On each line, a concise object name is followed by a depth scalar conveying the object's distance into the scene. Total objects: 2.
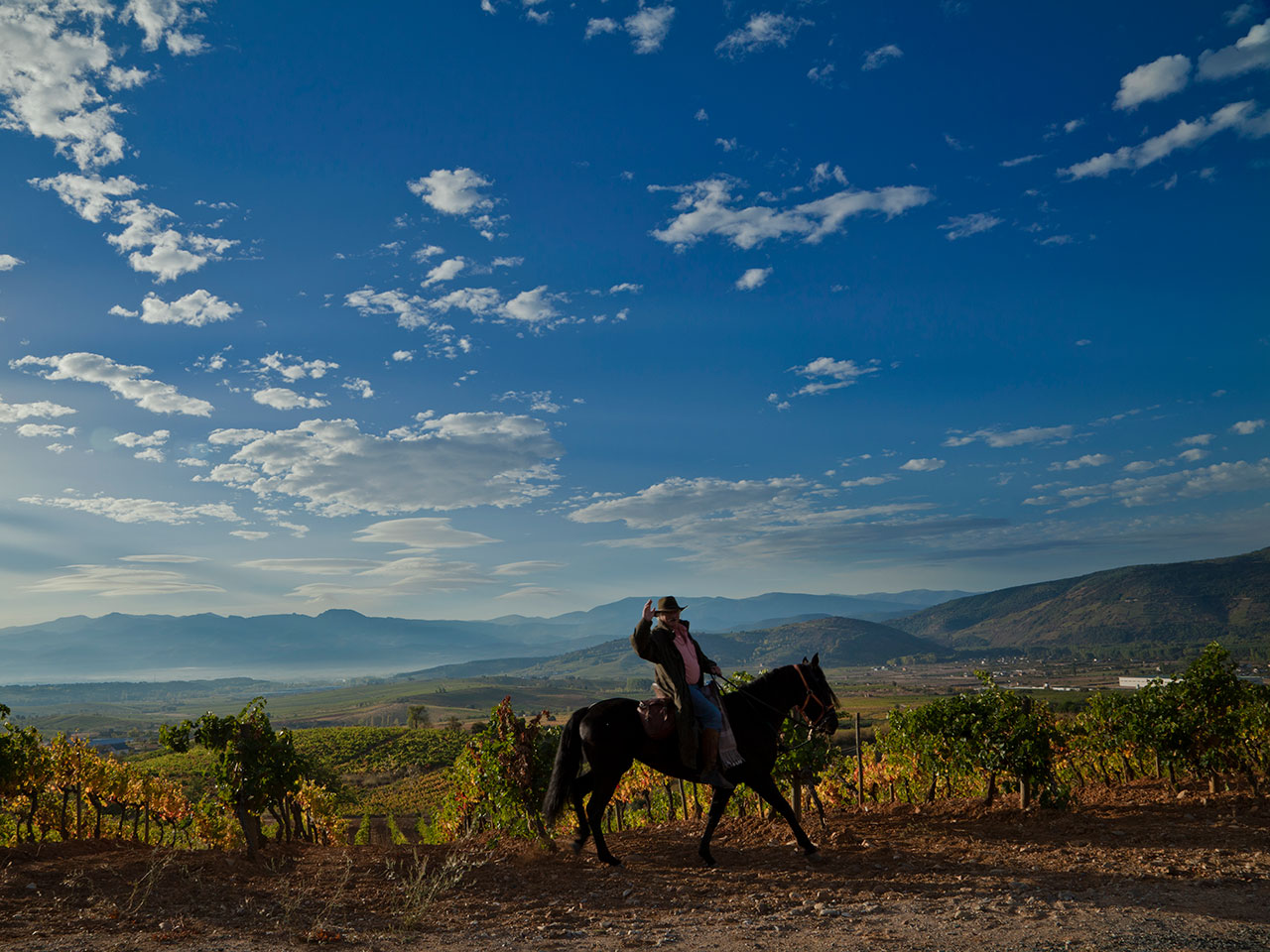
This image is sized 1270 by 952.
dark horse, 9.20
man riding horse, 8.92
